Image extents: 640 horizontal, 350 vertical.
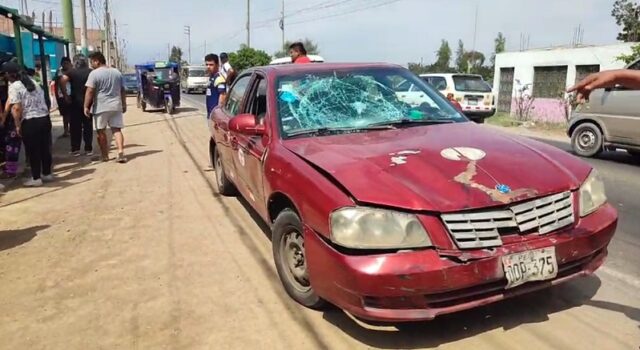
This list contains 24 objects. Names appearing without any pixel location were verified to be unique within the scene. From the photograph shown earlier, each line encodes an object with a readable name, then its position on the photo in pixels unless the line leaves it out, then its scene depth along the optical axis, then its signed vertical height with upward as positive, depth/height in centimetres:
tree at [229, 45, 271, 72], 4766 +182
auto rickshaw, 2005 -44
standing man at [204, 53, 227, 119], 877 -9
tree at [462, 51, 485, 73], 5262 +222
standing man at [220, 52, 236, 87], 884 +8
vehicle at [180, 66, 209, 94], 3900 -16
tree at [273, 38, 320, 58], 6800 +396
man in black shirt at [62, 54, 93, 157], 960 -58
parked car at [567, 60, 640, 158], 885 -77
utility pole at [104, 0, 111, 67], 3756 +358
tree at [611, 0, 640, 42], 3425 +412
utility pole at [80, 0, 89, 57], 1811 +173
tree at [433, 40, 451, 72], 7465 +348
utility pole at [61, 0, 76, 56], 1736 +187
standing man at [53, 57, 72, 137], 959 -27
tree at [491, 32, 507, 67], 6292 +450
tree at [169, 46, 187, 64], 10769 +479
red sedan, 266 -73
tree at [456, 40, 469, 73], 6353 +301
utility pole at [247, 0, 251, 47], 4847 +497
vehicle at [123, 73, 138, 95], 3563 -56
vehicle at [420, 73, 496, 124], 1636 -41
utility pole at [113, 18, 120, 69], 5757 +391
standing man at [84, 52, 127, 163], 842 -34
